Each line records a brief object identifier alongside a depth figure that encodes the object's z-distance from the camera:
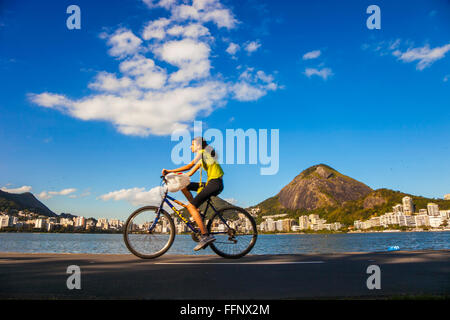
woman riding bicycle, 7.77
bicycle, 8.06
